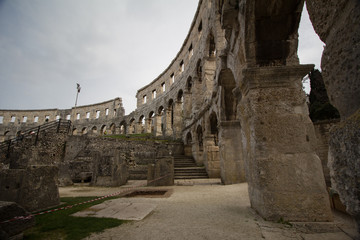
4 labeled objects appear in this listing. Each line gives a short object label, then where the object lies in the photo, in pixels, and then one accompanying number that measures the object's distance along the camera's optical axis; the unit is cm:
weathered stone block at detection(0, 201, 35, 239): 189
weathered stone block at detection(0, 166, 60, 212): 343
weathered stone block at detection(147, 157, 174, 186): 718
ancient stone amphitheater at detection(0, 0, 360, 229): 101
